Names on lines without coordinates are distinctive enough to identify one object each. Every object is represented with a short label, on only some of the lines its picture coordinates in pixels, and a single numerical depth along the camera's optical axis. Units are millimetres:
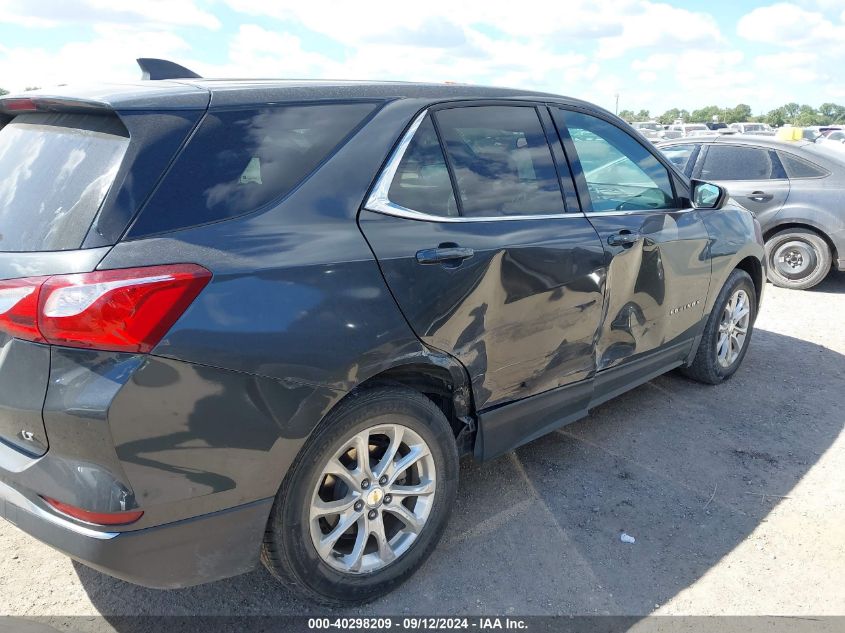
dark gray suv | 1896
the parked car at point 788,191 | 7402
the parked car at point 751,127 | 29516
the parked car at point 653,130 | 30338
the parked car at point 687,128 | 30219
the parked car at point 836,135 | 25031
